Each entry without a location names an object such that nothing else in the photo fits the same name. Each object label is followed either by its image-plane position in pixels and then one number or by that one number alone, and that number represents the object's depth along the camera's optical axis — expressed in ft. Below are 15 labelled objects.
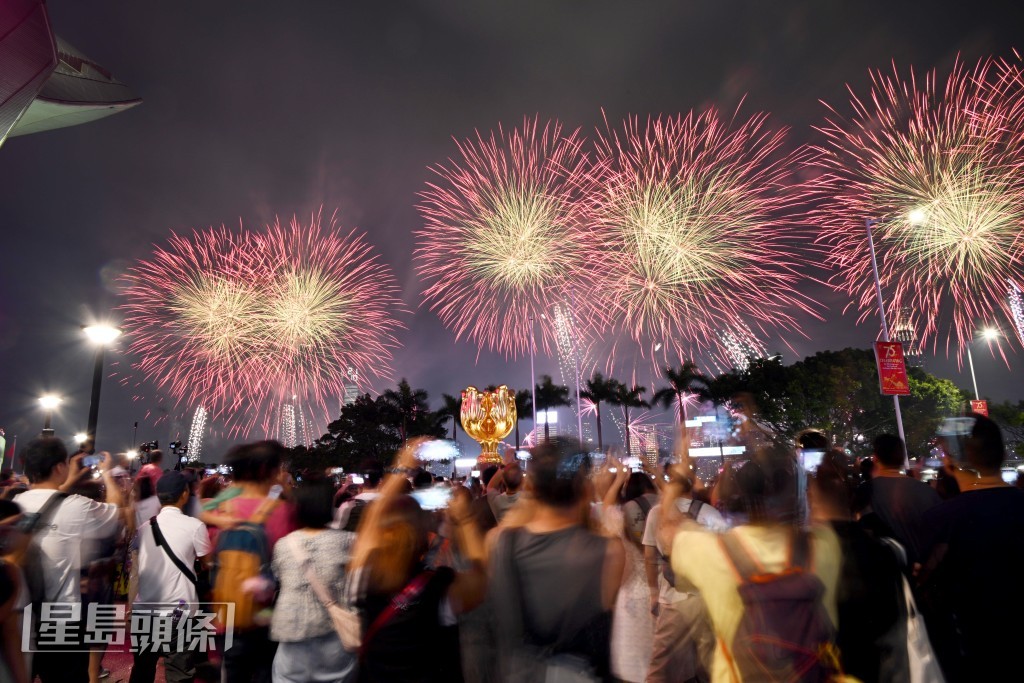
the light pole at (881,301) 68.54
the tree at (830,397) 150.61
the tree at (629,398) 182.70
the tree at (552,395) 180.45
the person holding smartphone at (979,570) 10.69
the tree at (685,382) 169.17
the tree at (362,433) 177.78
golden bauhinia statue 79.15
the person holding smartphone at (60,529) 14.20
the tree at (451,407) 187.21
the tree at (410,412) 188.24
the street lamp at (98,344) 39.06
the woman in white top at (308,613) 11.39
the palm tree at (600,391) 183.73
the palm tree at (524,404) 178.19
